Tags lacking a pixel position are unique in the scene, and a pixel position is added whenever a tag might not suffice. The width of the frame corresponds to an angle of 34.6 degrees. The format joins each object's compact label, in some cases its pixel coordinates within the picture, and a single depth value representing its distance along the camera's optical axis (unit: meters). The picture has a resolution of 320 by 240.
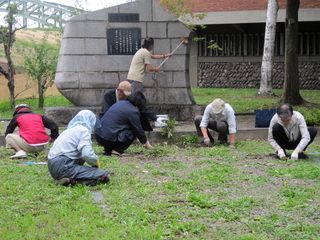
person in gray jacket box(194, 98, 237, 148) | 9.29
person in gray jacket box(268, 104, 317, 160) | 7.83
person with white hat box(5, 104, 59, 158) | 8.26
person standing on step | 10.86
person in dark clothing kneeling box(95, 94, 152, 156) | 8.32
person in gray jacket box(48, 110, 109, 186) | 6.25
